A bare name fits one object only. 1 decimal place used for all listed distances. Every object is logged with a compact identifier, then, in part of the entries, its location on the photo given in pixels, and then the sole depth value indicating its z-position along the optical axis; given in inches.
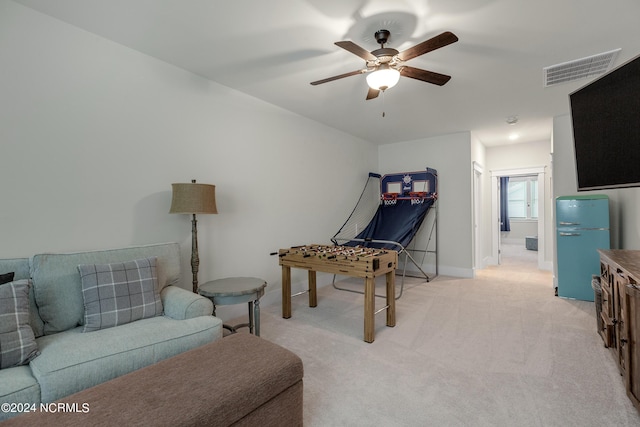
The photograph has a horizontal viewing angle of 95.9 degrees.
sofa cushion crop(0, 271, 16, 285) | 62.2
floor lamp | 94.3
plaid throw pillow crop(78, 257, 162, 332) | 70.5
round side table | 89.8
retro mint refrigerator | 135.0
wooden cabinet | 62.6
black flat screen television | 57.0
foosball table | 102.0
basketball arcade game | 178.5
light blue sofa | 51.7
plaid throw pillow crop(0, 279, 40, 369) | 54.3
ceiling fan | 77.5
